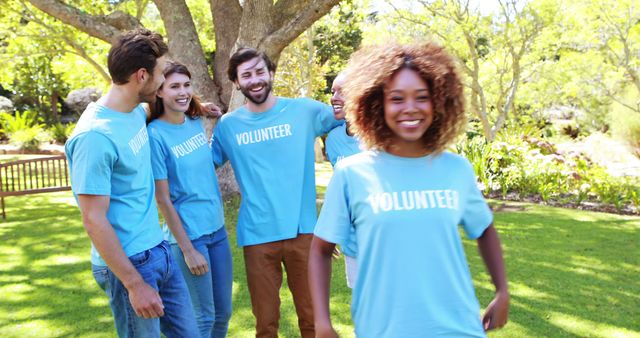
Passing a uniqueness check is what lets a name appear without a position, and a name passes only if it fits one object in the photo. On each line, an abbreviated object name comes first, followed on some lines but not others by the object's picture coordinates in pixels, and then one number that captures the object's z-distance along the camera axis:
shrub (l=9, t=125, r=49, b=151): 21.66
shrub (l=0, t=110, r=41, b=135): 22.97
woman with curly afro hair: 2.02
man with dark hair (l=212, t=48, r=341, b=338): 3.66
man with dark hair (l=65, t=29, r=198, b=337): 2.54
